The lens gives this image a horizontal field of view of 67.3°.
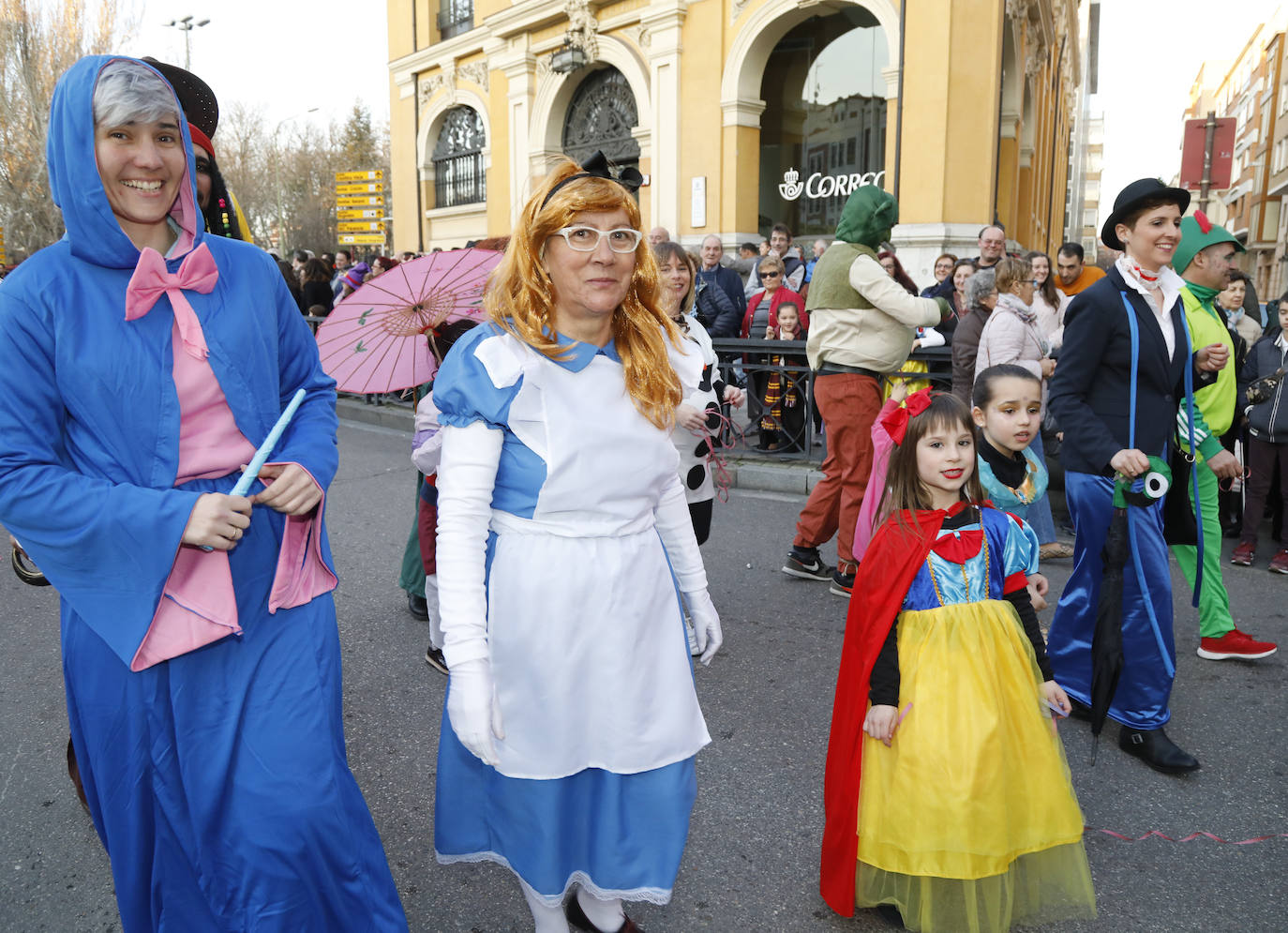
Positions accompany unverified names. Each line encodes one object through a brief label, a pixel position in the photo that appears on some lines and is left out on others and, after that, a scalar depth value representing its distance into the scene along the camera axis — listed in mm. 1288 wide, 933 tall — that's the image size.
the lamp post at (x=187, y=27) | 25922
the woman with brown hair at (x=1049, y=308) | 7020
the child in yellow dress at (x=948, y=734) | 2311
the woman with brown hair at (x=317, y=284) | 13109
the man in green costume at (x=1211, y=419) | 3760
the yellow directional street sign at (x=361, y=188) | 22594
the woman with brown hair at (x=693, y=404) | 3299
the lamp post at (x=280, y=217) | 45500
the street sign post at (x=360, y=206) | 22656
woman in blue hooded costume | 1787
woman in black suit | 3410
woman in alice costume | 2023
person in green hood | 5156
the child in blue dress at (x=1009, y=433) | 3254
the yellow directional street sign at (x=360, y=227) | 23109
